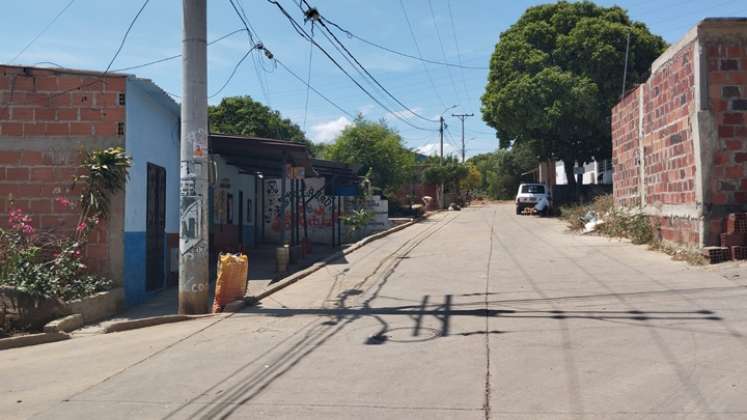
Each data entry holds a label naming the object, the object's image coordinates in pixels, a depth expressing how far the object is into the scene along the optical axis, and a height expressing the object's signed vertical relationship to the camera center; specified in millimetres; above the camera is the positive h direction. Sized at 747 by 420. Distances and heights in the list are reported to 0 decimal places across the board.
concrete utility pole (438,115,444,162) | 60550 +8913
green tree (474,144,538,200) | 63759 +5658
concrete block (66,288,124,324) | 9724 -1216
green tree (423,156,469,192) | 54406 +4156
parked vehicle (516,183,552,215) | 34594 +1347
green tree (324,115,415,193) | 39438 +4411
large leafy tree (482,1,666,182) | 31953 +7460
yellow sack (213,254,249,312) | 10695 -918
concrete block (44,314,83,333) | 8969 -1359
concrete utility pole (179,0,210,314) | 10234 +1054
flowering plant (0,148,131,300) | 9859 -198
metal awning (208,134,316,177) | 15062 +1851
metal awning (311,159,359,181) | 21297 +1918
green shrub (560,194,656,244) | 16703 +18
